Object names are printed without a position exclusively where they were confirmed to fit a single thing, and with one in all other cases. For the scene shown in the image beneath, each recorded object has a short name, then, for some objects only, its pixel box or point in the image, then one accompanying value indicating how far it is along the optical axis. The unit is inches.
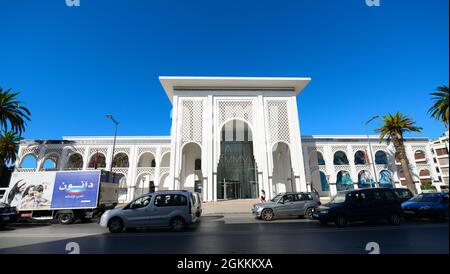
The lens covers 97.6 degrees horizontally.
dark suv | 299.9
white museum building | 956.6
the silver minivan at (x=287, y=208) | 437.7
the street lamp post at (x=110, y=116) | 702.1
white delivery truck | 446.6
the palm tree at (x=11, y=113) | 690.5
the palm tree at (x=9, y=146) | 905.5
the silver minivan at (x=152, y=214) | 313.9
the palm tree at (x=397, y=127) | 828.6
